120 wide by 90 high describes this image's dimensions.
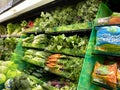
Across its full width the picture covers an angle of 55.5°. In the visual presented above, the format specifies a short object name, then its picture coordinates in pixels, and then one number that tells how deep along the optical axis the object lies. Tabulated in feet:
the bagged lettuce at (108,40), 3.68
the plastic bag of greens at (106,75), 3.67
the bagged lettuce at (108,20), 3.84
